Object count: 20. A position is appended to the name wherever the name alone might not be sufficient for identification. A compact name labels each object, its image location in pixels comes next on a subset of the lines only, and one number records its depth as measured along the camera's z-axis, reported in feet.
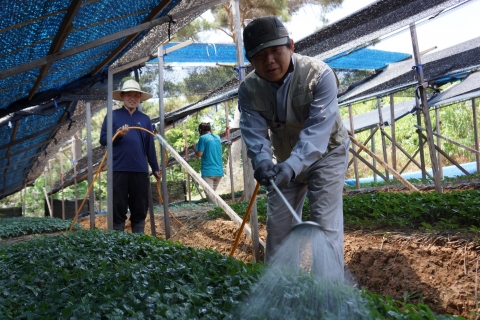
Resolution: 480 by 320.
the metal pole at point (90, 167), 31.73
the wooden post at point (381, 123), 42.35
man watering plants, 11.61
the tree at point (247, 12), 59.98
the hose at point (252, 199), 12.78
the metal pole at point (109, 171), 24.13
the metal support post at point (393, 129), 37.39
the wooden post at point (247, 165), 19.21
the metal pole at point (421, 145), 35.99
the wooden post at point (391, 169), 27.79
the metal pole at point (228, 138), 44.81
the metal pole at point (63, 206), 64.70
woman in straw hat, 24.86
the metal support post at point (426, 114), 25.45
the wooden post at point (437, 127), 43.78
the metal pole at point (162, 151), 27.20
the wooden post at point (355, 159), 38.69
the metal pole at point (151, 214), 27.56
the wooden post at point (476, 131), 43.57
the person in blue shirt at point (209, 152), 41.86
